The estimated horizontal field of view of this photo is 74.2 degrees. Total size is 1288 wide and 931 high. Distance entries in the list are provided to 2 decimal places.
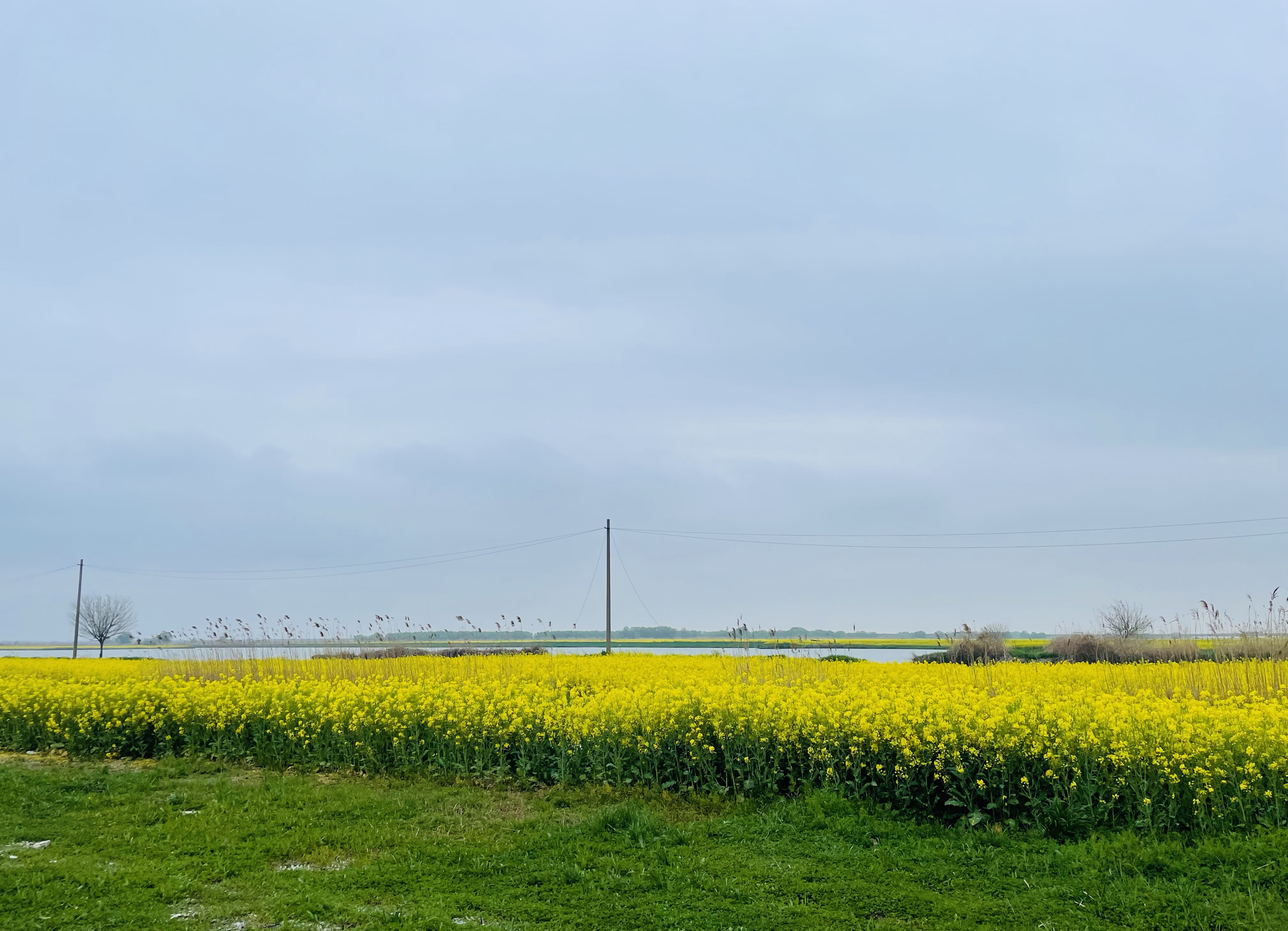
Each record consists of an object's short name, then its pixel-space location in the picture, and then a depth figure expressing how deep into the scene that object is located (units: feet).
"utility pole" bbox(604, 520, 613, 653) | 112.68
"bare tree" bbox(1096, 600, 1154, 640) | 103.71
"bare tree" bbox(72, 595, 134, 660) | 178.81
